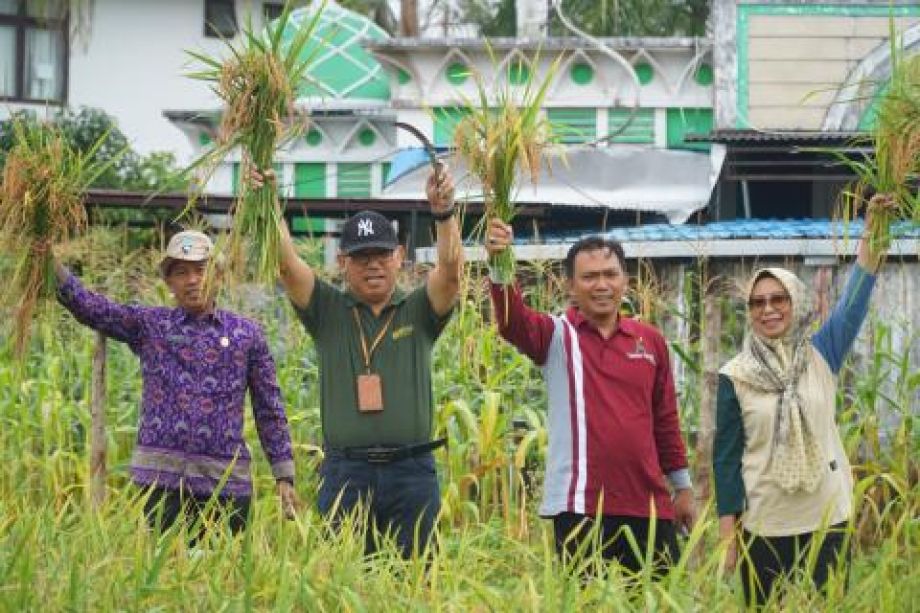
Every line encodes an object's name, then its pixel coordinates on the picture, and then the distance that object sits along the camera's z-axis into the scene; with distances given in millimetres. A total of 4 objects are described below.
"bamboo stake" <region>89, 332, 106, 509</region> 11177
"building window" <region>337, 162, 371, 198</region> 28065
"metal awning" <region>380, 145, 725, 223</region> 23191
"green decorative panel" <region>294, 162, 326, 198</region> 27880
